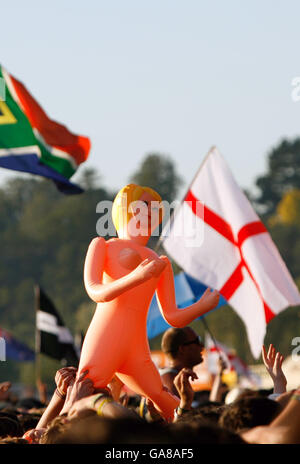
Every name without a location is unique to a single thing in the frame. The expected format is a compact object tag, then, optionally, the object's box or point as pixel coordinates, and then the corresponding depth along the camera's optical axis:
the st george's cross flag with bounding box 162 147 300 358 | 16.62
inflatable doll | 11.00
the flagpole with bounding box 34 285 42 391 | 26.20
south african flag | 16.50
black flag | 27.00
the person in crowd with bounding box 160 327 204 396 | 14.77
